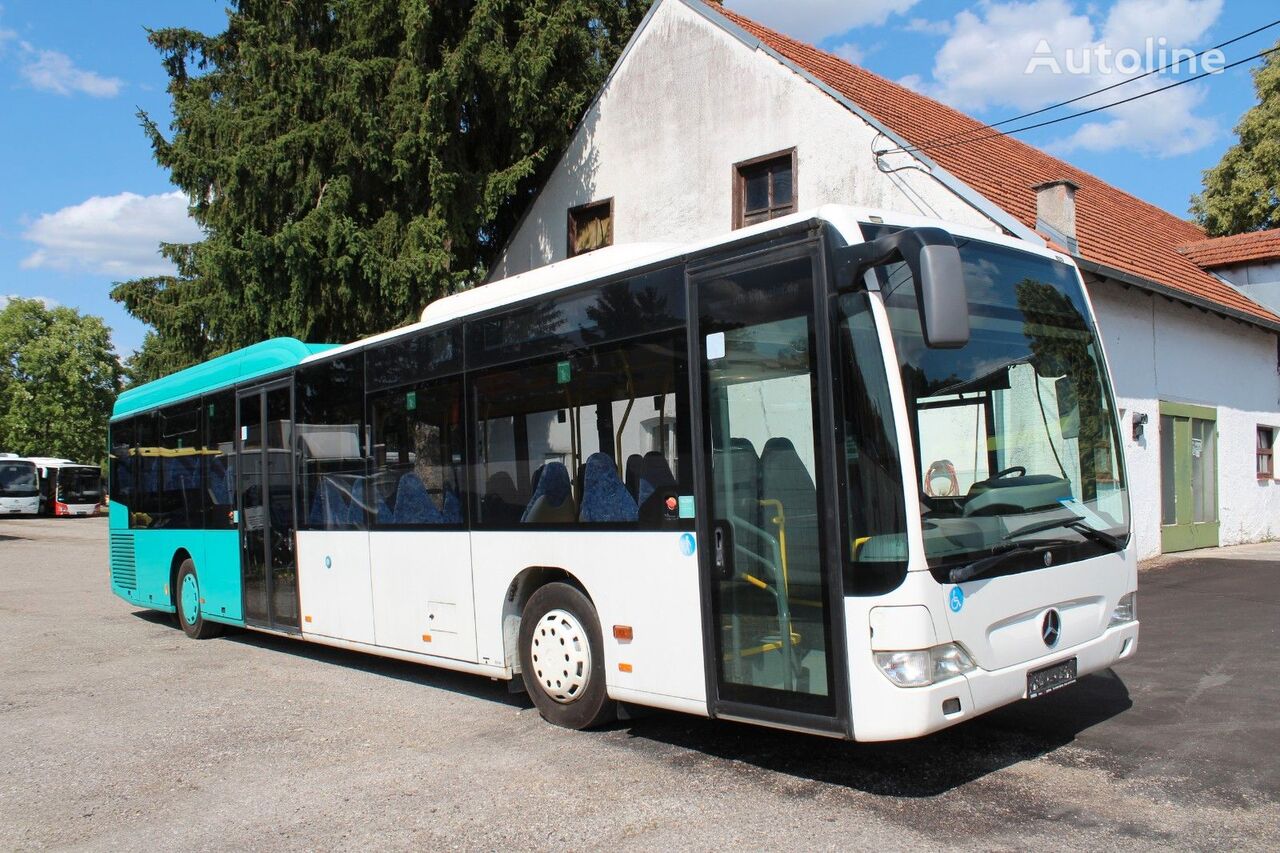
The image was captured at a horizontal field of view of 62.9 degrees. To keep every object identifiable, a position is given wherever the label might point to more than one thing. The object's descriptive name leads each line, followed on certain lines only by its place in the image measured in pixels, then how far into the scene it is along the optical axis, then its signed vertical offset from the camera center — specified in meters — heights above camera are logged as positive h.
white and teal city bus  4.77 -0.22
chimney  13.64 +2.91
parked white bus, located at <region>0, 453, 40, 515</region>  46.75 -0.50
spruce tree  16.20 +4.92
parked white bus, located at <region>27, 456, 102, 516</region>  48.53 -0.65
